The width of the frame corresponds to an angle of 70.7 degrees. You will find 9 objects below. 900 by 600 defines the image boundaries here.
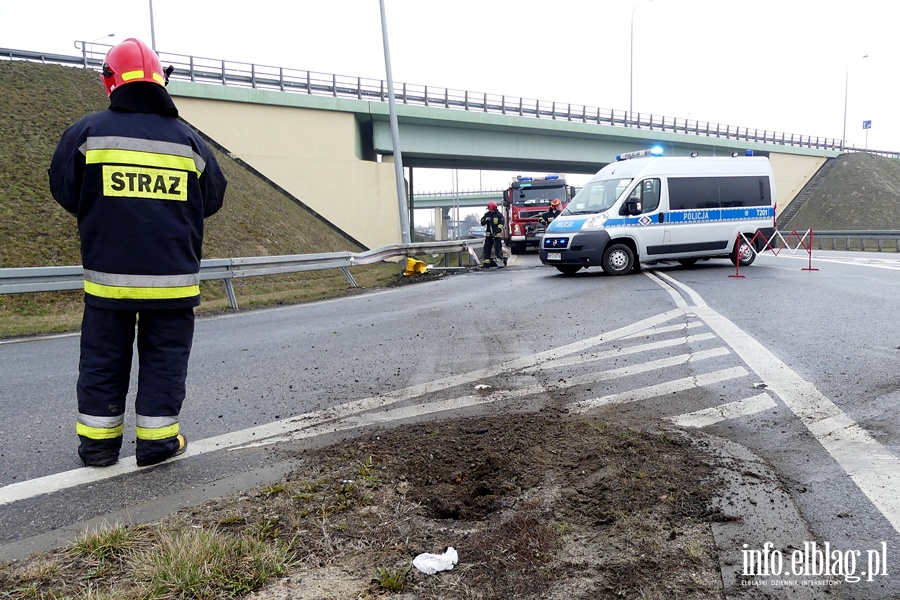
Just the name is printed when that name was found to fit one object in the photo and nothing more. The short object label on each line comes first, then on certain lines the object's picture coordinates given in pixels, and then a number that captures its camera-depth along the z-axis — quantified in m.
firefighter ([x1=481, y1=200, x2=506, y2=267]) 19.65
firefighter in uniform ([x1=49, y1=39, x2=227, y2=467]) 3.42
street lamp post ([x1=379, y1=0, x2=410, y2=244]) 19.86
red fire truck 28.48
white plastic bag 2.28
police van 14.64
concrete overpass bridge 26.20
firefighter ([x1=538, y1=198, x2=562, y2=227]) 23.35
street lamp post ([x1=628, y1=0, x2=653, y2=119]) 46.53
